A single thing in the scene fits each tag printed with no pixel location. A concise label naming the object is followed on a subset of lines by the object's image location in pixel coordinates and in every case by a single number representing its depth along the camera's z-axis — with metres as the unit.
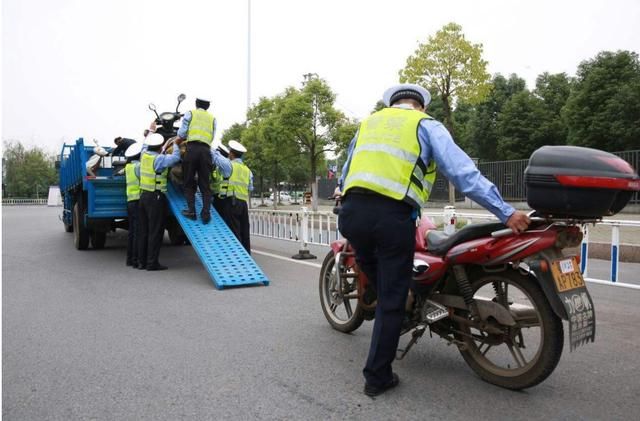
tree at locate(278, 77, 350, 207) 26.16
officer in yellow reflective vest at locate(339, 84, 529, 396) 3.09
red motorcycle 2.86
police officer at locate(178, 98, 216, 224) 8.09
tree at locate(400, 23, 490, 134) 19.27
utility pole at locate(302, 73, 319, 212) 26.88
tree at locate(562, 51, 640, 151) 28.36
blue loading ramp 6.86
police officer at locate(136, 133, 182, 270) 8.06
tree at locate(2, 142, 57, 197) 69.62
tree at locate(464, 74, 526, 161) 42.22
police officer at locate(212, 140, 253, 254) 8.96
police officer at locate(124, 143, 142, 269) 8.46
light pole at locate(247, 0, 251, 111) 32.56
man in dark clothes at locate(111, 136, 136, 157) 10.82
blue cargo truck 9.41
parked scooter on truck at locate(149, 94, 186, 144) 10.21
